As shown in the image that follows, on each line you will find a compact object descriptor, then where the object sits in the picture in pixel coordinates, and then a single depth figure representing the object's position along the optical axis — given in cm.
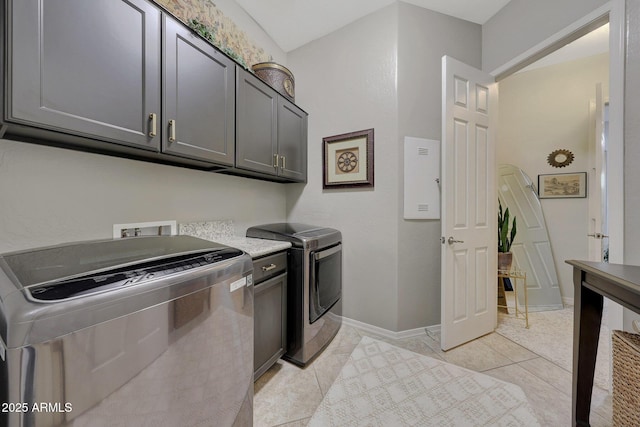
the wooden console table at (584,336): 119
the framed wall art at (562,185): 279
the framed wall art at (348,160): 229
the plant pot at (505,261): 246
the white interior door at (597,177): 214
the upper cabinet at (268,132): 176
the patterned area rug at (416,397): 133
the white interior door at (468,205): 197
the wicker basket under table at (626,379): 96
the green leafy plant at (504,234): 256
